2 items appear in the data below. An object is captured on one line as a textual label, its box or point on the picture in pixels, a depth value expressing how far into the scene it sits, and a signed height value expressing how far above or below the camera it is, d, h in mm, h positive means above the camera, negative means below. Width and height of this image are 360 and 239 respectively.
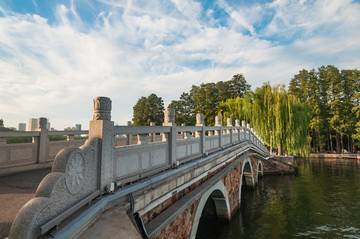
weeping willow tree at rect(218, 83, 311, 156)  22453 +1663
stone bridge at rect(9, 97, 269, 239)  1917 -762
